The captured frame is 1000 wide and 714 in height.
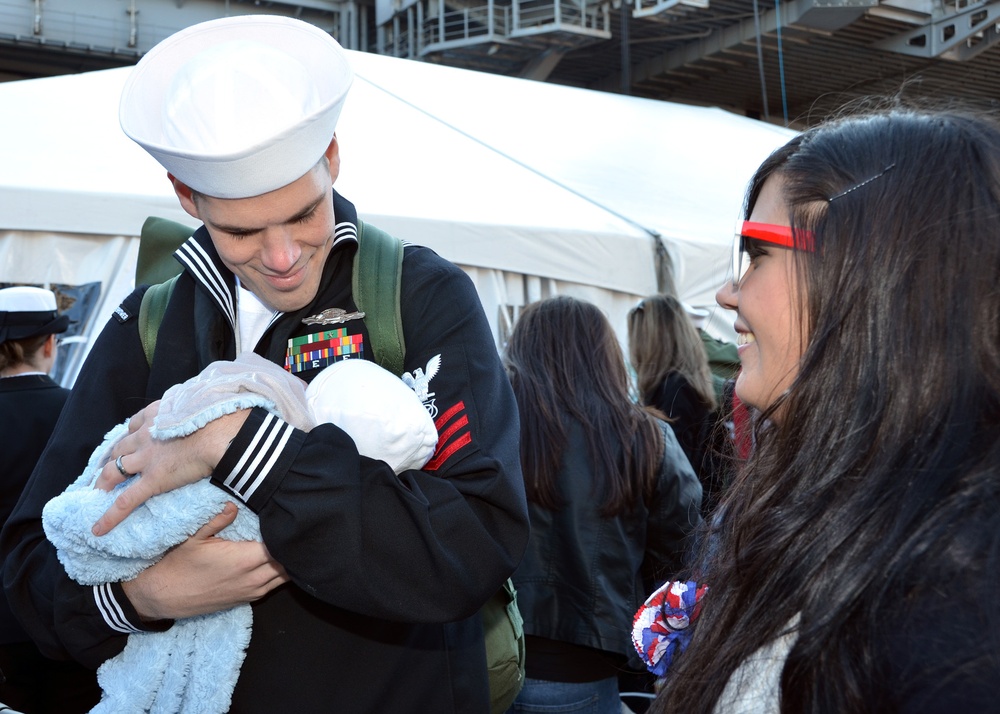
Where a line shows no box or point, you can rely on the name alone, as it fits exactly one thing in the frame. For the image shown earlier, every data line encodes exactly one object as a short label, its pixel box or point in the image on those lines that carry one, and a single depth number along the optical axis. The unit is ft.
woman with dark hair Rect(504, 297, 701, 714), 9.80
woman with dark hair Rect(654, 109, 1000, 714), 2.74
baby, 4.29
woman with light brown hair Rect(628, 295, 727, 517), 13.82
